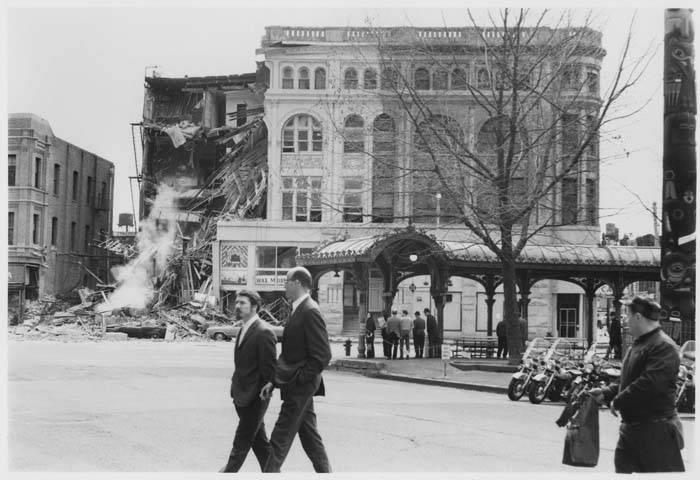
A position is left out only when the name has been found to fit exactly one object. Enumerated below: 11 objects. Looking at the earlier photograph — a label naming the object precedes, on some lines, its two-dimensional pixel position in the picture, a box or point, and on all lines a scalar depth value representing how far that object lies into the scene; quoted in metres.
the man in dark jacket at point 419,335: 33.06
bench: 33.75
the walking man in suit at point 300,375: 9.47
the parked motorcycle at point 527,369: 20.75
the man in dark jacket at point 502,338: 33.88
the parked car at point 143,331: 50.16
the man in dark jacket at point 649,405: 7.64
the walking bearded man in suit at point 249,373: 9.71
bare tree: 27.11
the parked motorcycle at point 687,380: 18.48
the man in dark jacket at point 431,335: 32.38
